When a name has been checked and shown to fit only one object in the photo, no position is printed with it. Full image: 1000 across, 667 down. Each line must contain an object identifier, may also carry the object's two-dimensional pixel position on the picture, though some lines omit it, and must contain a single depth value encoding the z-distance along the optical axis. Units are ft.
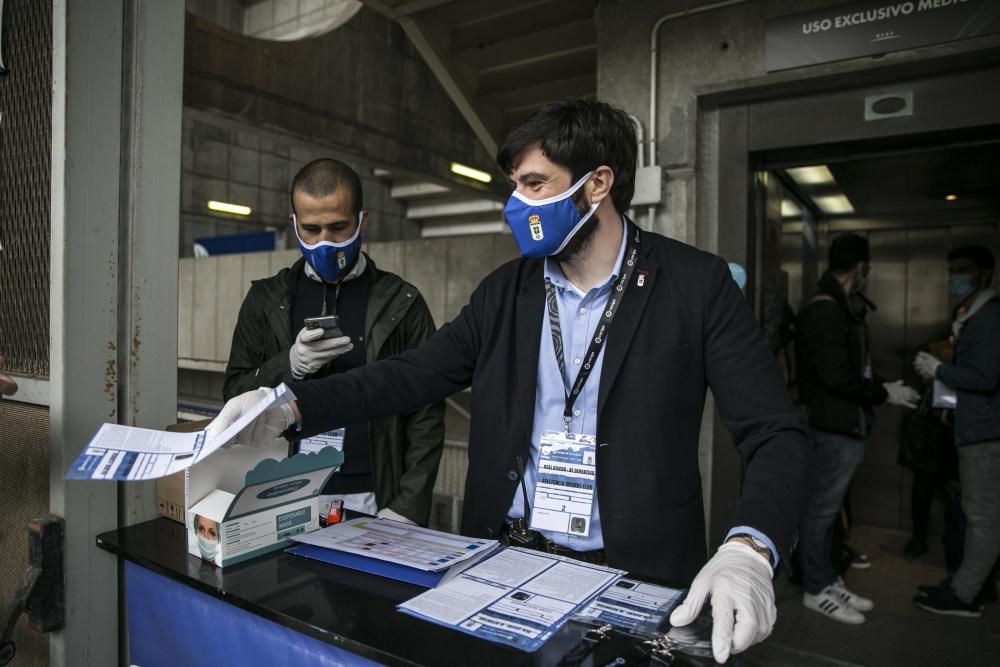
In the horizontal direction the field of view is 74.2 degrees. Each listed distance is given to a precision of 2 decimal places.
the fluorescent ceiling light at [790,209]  14.56
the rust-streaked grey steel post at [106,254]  5.04
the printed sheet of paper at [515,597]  3.46
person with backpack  11.79
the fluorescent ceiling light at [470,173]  27.94
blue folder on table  4.09
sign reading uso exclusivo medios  9.05
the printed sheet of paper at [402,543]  4.32
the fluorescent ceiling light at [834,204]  16.96
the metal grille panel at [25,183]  5.27
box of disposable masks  4.47
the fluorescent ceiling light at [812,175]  14.85
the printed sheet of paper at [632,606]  3.56
